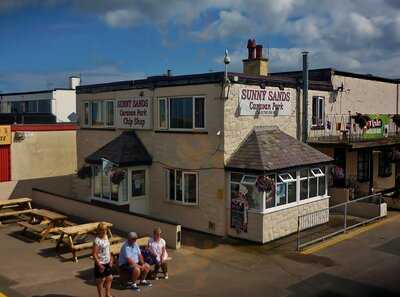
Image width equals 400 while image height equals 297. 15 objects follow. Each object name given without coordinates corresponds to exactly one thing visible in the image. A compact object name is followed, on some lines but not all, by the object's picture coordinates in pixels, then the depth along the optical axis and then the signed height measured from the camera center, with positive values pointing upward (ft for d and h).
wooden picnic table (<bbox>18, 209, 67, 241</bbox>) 53.62 -11.88
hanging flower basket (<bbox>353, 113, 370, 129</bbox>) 75.10 +0.53
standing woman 33.24 -9.73
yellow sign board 75.51 -1.90
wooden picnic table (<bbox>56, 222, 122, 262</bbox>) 45.27 -11.23
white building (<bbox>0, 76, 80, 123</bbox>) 133.08 +6.12
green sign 79.25 -0.45
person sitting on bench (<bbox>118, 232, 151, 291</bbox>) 37.93 -11.22
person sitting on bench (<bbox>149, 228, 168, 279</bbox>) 40.24 -10.95
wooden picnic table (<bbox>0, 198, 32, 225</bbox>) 62.23 -11.89
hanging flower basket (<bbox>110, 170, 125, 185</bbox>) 60.44 -6.87
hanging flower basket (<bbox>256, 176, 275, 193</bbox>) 51.31 -6.61
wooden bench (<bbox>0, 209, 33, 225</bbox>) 61.44 -11.87
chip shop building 54.54 -4.18
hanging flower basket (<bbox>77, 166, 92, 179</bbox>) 68.03 -7.08
